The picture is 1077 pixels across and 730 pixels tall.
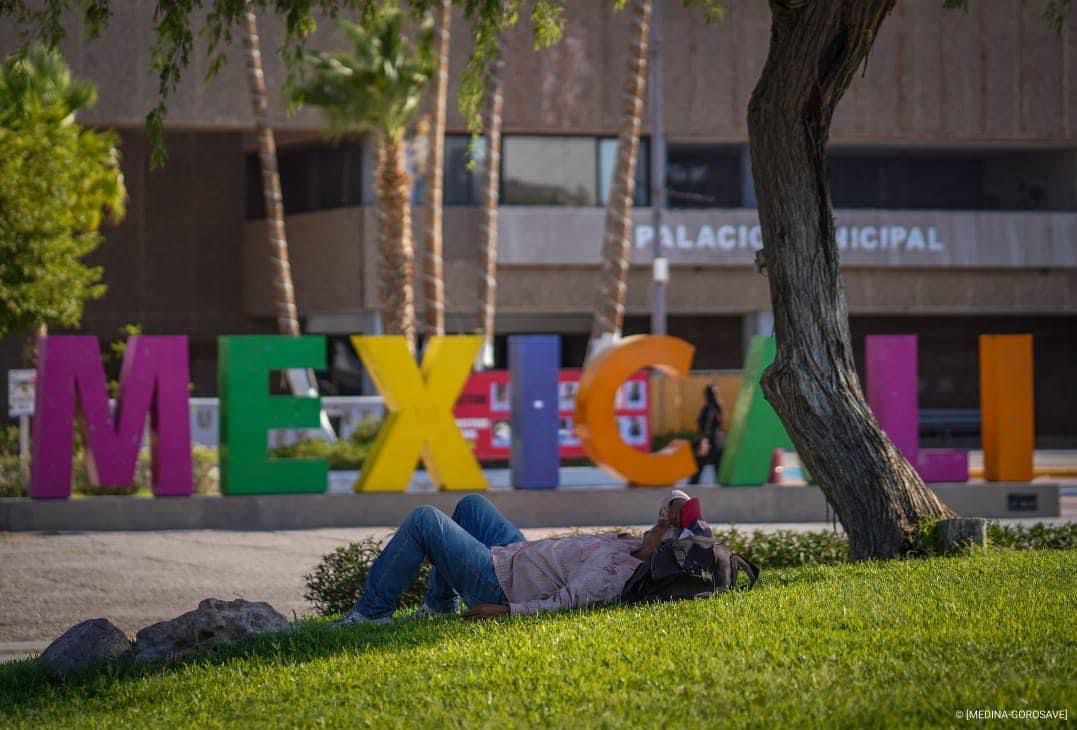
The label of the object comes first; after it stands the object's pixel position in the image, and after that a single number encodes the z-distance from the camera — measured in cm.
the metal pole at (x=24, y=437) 2468
